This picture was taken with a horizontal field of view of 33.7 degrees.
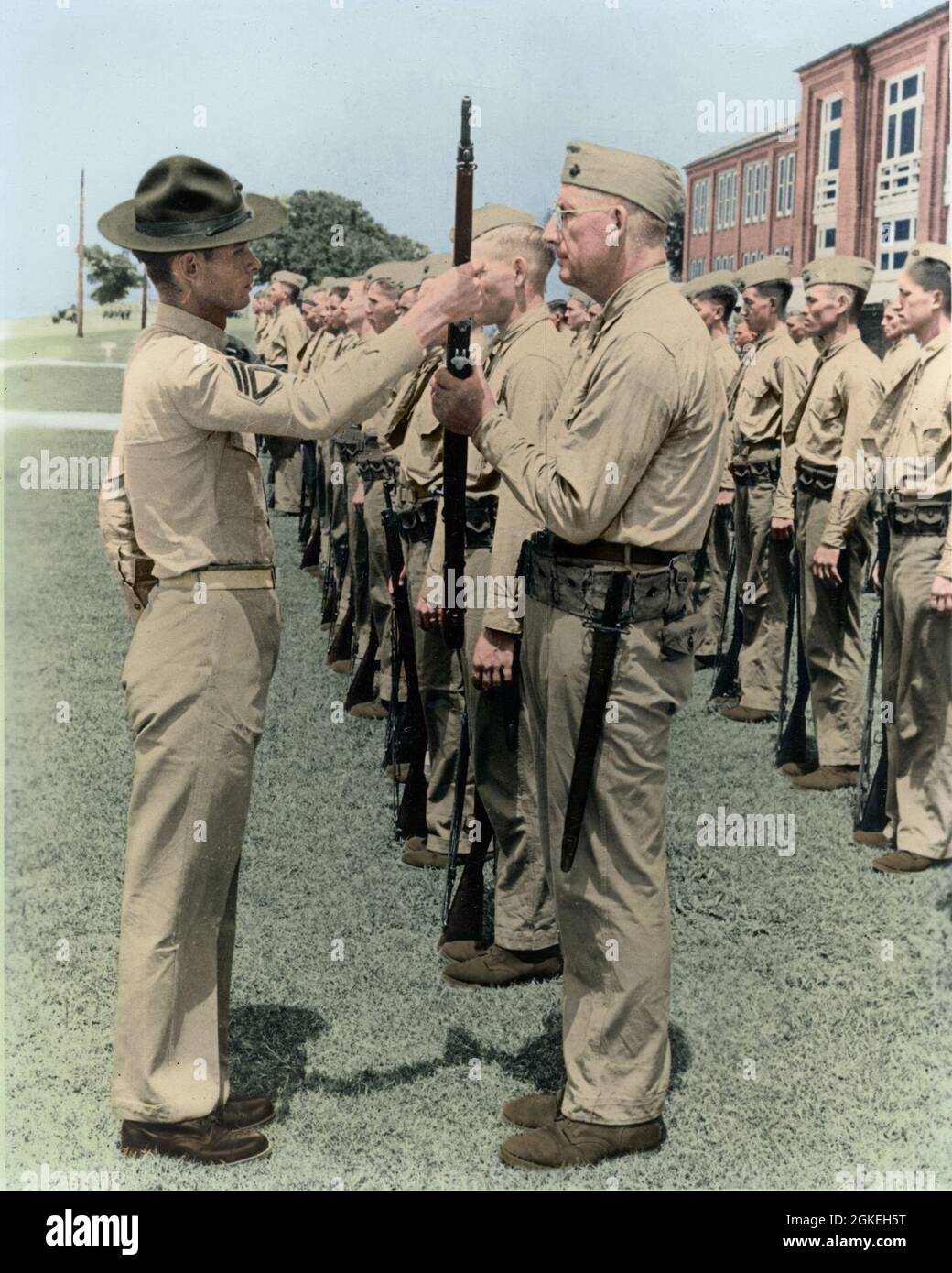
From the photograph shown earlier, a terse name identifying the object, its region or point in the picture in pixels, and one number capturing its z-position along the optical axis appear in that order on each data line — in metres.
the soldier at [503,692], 5.35
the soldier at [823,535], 8.24
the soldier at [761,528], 9.81
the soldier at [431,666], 6.88
